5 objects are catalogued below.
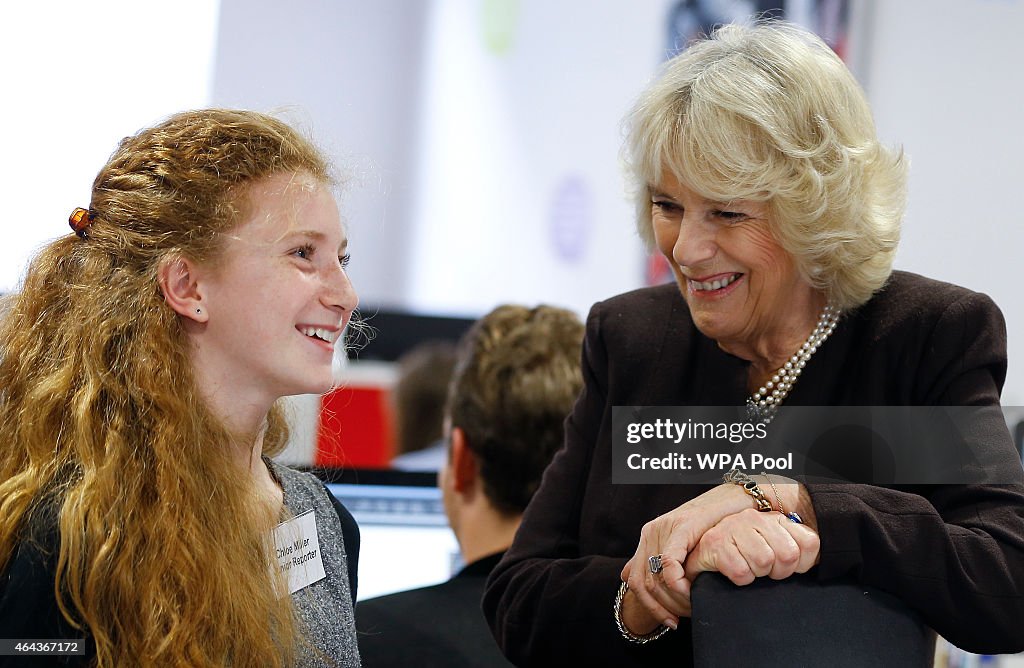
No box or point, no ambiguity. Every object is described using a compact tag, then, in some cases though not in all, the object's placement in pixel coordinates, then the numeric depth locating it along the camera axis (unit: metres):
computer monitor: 3.41
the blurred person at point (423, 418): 3.79
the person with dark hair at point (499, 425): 2.27
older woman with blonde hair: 1.41
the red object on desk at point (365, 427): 3.83
